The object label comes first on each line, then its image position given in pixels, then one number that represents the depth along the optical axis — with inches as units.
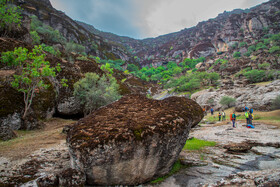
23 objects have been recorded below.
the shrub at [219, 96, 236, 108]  1350.6
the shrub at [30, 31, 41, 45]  1667.4
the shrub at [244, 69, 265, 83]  1935.3
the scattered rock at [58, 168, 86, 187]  166.4
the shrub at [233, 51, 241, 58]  4030.8
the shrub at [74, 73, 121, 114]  879.7
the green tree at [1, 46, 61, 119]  481.4
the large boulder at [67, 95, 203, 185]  181.5
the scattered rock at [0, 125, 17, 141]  397.1
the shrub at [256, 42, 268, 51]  3525.6
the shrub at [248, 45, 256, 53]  3848.4
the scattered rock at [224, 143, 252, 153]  335.4
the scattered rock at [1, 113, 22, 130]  455.6
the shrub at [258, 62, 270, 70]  2171.5
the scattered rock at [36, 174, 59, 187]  169.0
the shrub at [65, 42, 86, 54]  2366.9
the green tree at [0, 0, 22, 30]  664.1
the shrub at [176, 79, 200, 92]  2434.7
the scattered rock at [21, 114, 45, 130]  511.3
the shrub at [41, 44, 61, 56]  1549.0
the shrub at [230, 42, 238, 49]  4600.9
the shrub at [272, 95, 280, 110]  926.4
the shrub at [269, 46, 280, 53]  2736.2
